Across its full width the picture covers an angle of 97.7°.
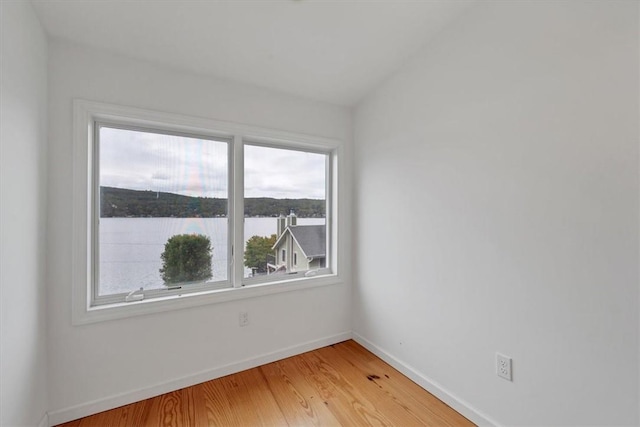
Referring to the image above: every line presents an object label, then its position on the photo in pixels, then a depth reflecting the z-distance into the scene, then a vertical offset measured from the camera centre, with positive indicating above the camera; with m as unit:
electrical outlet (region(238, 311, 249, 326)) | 2.22 -0.81
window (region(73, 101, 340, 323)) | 1.82 +0.04
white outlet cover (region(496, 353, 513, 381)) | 1.55 -0.86
